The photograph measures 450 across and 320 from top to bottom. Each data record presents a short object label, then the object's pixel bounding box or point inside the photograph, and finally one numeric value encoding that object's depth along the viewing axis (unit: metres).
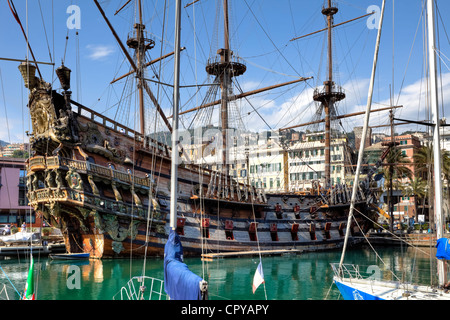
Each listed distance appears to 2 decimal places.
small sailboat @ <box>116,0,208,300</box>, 8.31
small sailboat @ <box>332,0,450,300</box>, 12.72
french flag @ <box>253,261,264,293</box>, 12.48
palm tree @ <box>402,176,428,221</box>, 60.88
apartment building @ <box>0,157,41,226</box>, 53.75
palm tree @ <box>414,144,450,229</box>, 54.38
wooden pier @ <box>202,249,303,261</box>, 30.33
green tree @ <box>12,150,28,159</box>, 110.31
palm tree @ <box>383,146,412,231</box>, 55.42
